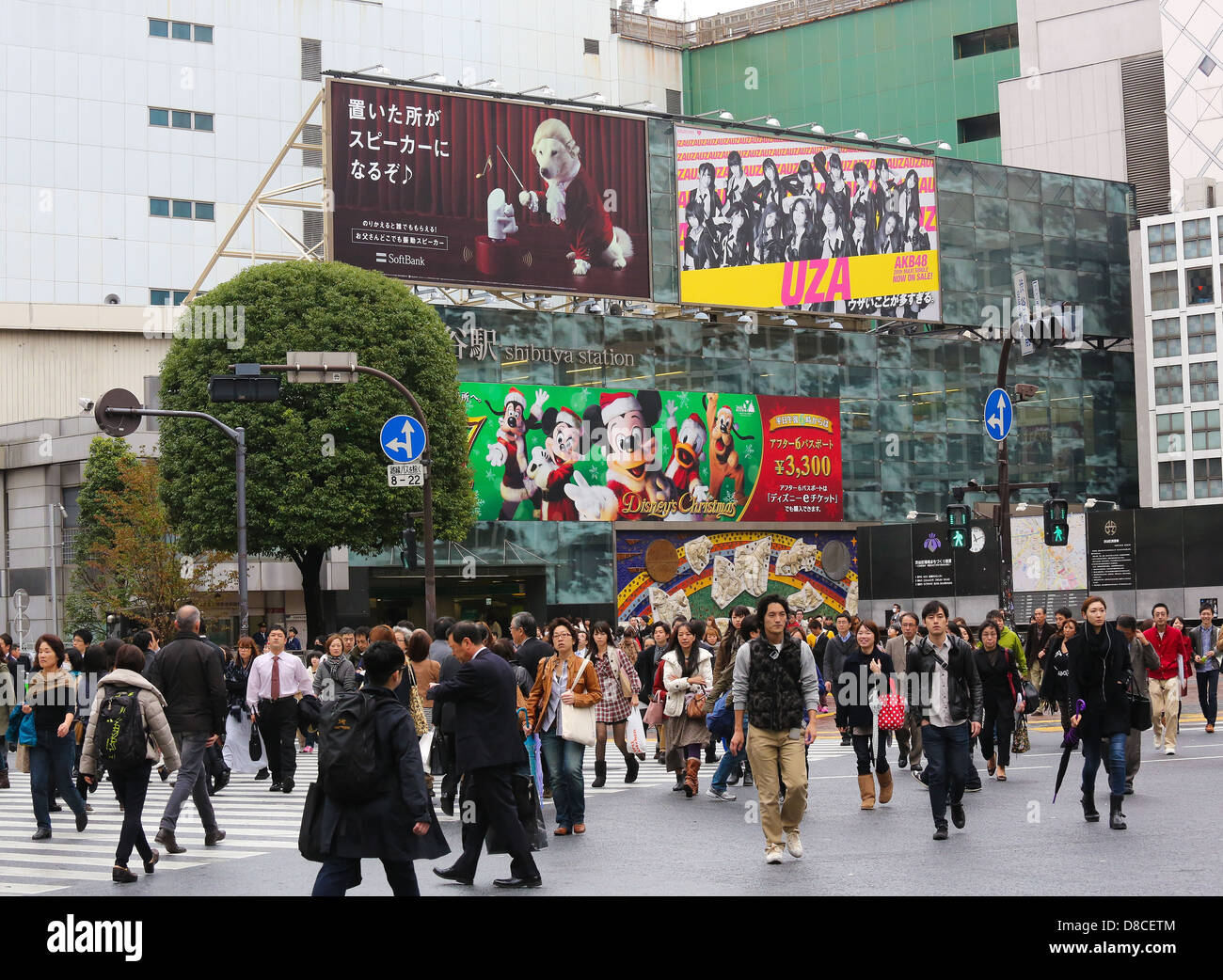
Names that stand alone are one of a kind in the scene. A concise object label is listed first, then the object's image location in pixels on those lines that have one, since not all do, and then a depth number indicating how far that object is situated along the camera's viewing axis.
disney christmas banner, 47.88
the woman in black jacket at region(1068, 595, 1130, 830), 13.73
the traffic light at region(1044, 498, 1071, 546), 30.62
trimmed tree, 37.38
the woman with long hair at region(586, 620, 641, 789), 17.89
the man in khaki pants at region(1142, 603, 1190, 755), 20.95
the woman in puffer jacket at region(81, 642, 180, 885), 12.01
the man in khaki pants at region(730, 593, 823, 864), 12.09
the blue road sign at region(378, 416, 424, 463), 25.73
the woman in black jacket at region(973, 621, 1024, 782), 17.84
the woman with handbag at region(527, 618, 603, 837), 14.31
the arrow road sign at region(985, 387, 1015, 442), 29.67
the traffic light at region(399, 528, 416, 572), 28.91
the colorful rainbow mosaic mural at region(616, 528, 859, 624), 50.53
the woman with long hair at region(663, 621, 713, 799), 17.27
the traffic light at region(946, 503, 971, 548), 30.25
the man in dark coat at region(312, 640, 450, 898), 8.49
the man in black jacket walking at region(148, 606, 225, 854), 13.40
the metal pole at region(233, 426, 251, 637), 28.56
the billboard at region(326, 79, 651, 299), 46.06
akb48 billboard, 51.84
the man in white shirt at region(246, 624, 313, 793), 19.34
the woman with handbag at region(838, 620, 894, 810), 15.64
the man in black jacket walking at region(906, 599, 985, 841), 13.34
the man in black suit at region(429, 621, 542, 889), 11.11
